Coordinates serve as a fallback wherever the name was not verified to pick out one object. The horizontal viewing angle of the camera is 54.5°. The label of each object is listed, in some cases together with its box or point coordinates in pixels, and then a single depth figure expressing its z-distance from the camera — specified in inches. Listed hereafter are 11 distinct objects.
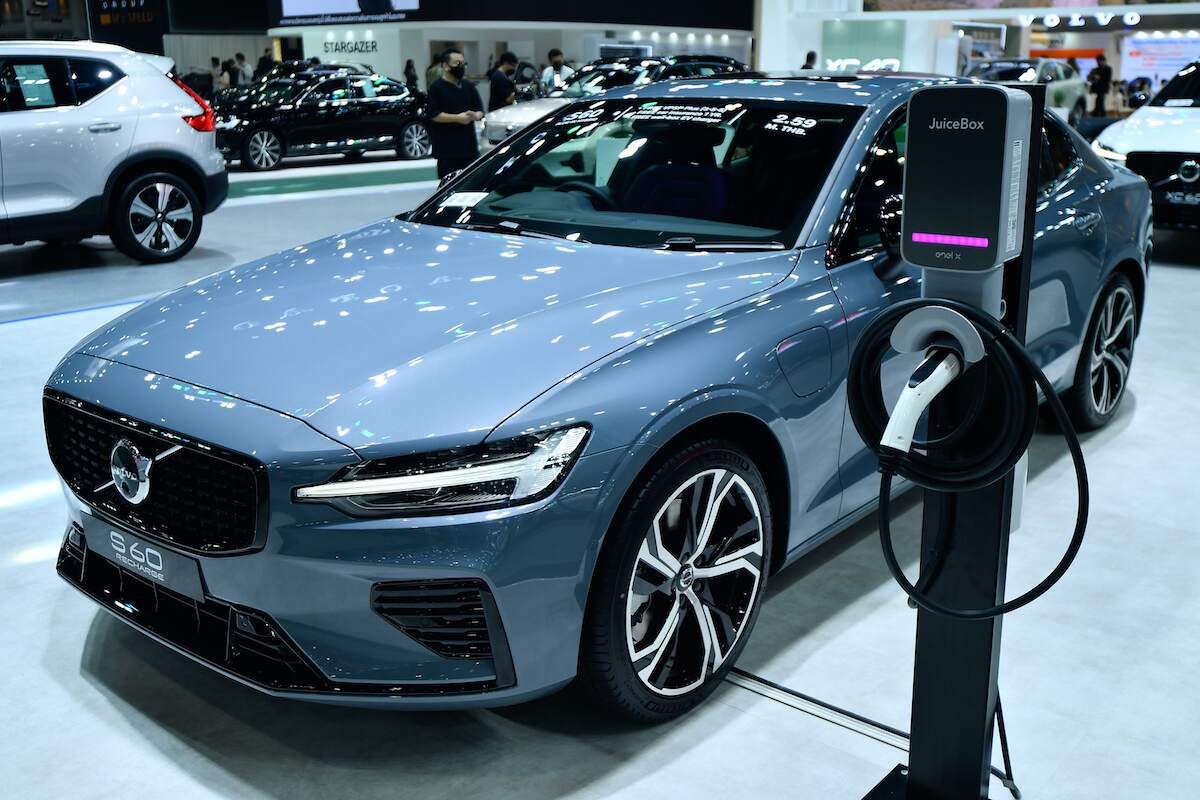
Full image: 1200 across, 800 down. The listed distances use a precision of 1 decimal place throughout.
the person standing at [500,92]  528.5
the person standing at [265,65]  869.0
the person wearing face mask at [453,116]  351.6
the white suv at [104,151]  292.4
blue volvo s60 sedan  84.9
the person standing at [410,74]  878.5
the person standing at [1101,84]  804.6
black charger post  68.2
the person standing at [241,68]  944.3
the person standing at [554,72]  703.1
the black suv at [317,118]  585.9
